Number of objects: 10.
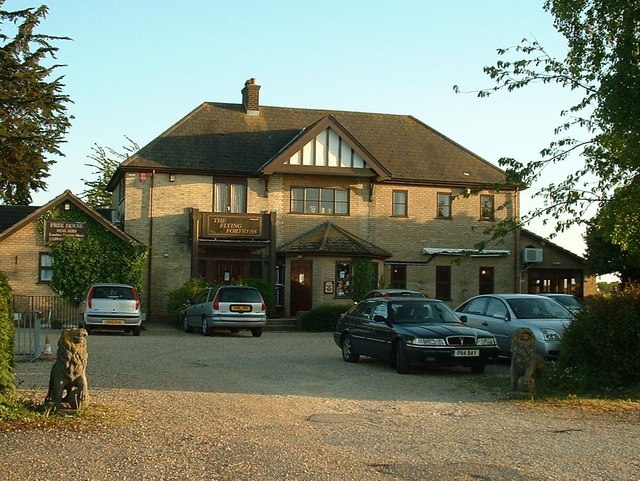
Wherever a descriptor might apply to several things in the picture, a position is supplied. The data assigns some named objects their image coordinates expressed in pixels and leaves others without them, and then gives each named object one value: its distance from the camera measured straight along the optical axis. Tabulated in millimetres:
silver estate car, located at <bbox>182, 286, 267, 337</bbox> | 26688
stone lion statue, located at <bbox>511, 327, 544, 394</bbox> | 13352
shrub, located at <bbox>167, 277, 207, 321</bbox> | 32688
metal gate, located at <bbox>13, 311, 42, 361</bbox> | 18016
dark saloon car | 16078
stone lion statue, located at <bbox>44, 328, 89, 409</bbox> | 10570
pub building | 35031
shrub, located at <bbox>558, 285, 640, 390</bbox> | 13758
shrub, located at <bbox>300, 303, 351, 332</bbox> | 31312
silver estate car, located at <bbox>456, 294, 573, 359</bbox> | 17312
